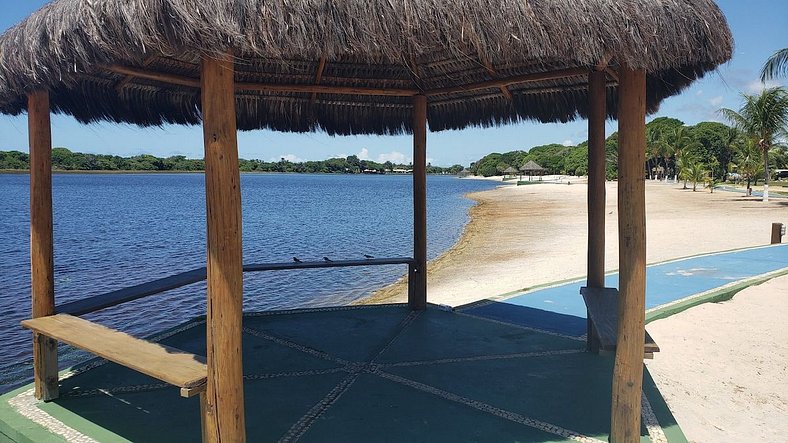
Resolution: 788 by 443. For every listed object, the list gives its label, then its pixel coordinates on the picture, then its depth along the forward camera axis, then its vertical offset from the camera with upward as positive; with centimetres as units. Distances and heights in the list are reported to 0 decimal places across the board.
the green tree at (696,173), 4356 +54
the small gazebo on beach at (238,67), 228 +59
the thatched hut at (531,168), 7515 +196
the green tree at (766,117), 2594 +299
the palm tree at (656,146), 6383 +400
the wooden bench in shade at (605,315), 318 -92
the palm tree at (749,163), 3681 +114
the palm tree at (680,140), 5598 +411
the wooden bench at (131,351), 271 -92
